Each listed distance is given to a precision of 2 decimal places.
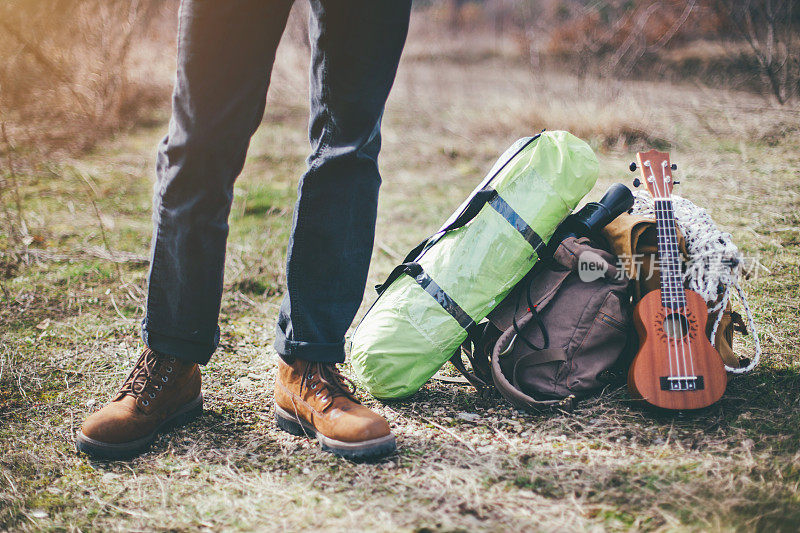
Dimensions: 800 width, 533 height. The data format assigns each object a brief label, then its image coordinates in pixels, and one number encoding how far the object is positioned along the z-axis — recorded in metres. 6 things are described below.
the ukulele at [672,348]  1.76
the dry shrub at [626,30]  6.00
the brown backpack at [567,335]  1.88
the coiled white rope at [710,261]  1.88
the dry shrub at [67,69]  4.76
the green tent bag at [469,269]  1.92
